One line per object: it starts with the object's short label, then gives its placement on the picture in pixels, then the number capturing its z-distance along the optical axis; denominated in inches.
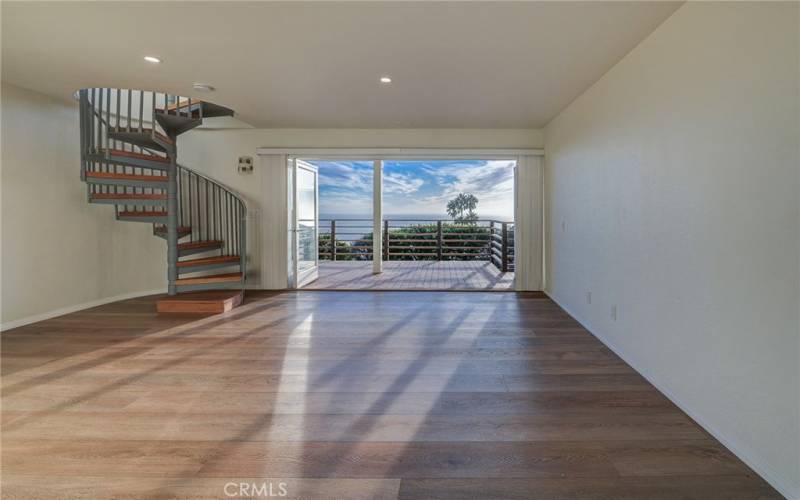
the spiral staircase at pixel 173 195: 151.5
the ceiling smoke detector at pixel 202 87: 133.5
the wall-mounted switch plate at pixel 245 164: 201.3
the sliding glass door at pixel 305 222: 212.4
